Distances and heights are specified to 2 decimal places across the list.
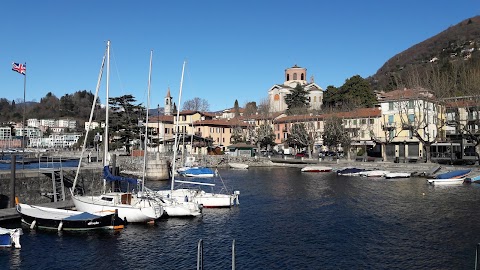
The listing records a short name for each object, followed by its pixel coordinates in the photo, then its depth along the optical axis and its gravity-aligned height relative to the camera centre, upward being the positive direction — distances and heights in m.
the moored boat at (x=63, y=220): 26.89 -4.51
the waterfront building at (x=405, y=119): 74.25 +5.42
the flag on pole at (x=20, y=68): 42.72 +8.16
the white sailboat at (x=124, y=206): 29.08 -3.94
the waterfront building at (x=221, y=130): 115.00 +5.12
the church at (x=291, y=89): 152.38 +21.45
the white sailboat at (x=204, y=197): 36.62 -4.20
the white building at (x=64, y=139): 192.62 +4.60
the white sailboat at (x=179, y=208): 32.12 -4.45
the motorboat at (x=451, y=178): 52.91 -3.78
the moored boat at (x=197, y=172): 67.19 -3.73
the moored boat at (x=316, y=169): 73.39 -3.56
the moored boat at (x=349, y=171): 67.81 -3.68
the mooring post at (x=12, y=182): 30.73 -2.41
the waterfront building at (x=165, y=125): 118.62 +6.73
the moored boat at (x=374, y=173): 64.44 -3.80
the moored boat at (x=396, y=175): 62.23 -3.93
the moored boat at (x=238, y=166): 82.38 -3.37
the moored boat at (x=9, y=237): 23.00 -4.75
